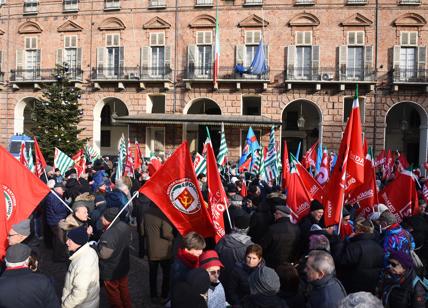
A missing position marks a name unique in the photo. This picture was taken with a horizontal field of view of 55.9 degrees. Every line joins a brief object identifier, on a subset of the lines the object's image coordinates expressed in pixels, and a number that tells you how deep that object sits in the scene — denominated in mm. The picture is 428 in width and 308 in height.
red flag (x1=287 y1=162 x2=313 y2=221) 7145
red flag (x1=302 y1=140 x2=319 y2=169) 14133
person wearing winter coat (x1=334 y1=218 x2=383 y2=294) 4738
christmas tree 24672
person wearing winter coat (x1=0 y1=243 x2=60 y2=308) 3447
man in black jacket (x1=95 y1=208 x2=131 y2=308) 5180
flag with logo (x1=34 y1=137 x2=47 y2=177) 10344
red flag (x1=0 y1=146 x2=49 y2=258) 5438
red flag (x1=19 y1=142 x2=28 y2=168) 11339
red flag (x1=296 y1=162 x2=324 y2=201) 7906
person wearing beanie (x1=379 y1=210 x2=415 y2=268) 5145
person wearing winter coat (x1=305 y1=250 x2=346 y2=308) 3518
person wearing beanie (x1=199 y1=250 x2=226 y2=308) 3844
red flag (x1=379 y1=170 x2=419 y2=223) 7551
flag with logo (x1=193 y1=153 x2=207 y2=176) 12891
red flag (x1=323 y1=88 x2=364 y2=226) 6016
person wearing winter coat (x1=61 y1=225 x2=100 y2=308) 4348
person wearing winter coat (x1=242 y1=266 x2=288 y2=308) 3348
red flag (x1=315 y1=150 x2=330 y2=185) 10348
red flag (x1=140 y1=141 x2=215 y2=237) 5625
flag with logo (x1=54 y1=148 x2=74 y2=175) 12969
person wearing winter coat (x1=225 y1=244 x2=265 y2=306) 4242
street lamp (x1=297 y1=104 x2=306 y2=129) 26994
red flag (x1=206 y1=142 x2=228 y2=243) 5949
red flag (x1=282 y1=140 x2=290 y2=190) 11409
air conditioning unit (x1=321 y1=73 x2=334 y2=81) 26053
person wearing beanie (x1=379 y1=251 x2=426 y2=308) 3754
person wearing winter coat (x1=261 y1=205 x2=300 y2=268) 5383
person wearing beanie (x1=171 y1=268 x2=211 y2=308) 3283
